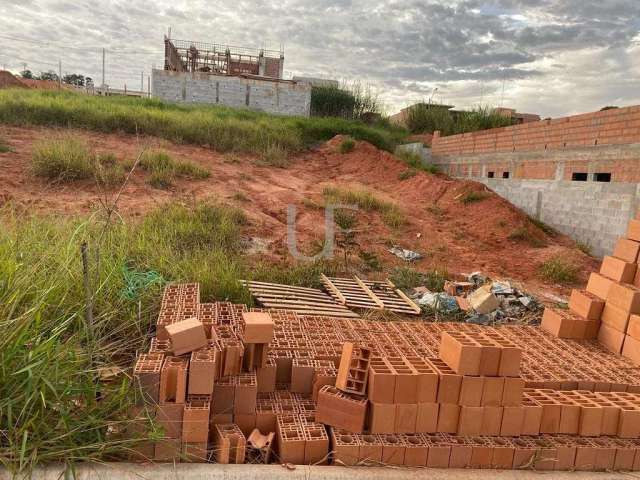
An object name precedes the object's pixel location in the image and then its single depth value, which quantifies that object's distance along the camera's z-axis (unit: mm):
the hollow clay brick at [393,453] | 2619
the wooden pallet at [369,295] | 5691
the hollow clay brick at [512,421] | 2840
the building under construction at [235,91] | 23703
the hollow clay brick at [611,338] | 4129
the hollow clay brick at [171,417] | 2539
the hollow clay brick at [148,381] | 2578
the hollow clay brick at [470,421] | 2799
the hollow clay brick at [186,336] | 2766
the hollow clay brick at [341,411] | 2717
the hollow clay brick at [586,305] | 4348
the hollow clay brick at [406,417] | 2752
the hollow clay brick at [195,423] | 2531
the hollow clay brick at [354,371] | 2830
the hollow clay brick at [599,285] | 4340
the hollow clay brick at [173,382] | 2576
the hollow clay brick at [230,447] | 2519
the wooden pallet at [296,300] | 5143
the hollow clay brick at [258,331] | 2951
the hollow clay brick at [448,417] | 2803
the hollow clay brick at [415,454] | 2637
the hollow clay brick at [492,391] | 2818
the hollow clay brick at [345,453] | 2570
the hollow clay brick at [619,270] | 4223
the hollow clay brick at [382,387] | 2730
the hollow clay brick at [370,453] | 2590
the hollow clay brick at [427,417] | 2783
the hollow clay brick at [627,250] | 4230
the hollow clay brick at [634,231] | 4184
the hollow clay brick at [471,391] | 2795
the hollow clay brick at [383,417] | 2725
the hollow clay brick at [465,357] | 2795
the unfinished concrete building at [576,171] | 8273
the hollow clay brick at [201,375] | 2611
